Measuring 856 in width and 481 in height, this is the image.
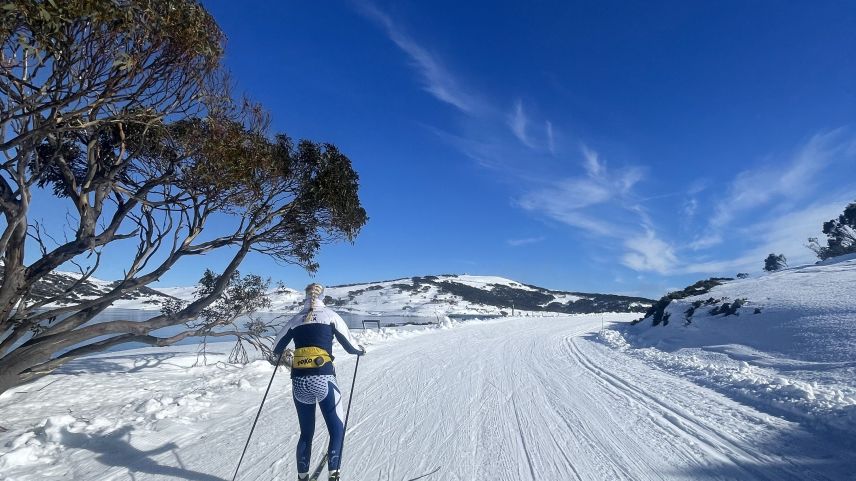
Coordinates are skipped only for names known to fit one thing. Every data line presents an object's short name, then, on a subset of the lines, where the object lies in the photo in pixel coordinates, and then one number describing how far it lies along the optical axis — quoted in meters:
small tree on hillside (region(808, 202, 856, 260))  32.47
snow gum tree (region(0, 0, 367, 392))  4.72
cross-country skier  3.75
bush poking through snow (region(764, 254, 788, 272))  43.43
